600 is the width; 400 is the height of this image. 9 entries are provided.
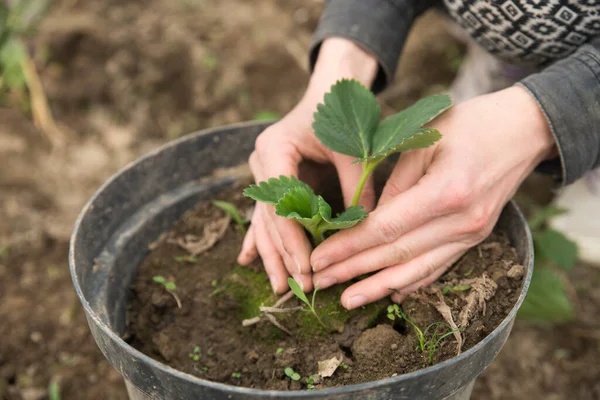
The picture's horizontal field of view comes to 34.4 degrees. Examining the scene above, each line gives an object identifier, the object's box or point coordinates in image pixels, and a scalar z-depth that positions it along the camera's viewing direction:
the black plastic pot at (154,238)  0.52
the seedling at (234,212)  0.67
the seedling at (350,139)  0.57
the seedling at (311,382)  0.56
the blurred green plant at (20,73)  1.08
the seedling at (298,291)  0.58
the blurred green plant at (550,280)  0.81
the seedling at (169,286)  0.64
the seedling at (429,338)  0.57
